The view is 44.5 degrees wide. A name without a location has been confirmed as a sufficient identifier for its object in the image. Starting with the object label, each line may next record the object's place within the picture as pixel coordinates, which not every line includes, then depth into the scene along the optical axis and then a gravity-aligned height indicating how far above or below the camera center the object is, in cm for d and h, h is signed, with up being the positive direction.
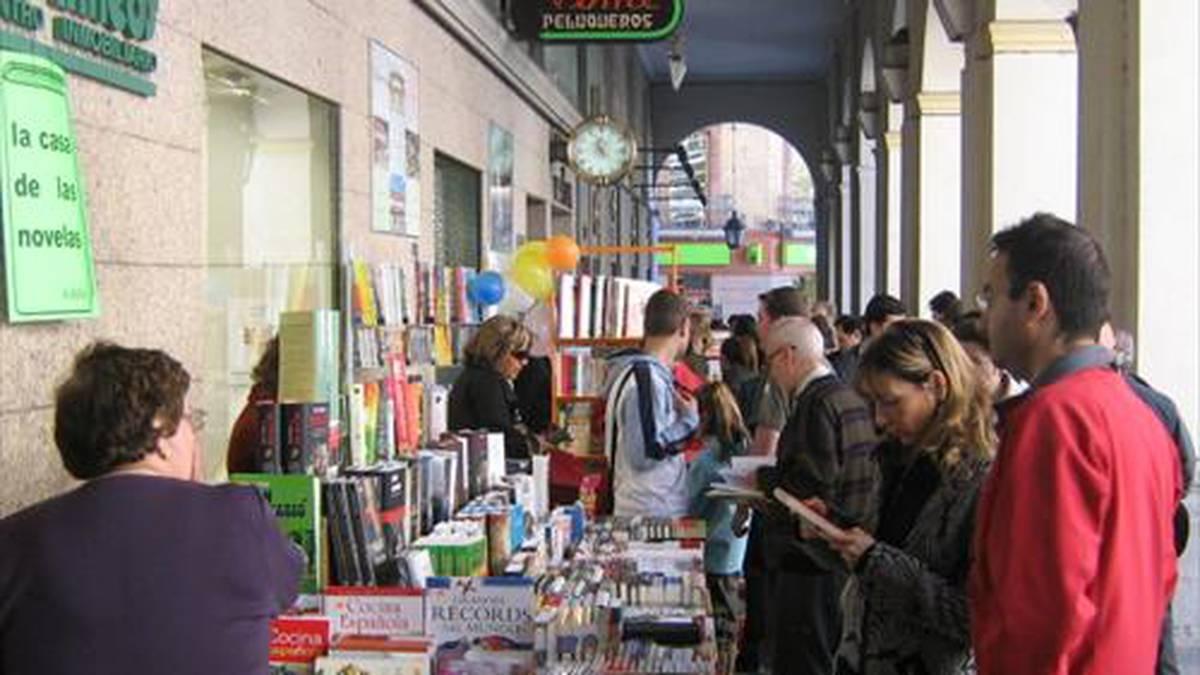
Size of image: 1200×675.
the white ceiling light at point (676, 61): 1495 +228
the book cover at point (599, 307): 855 -14
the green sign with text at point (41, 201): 313 +19
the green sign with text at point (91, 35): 325 +60
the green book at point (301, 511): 362 -56
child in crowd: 624 -96
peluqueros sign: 946 +173
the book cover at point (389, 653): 335 -85
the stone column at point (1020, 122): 827 +91
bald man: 488 -66
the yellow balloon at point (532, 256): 921 +17
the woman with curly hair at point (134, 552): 225 -42
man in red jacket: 250 -40
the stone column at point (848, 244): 2014 +52
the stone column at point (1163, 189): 576 +35
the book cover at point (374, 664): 332 -87
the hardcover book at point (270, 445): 373 -41
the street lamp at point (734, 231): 2684 +94
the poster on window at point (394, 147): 668 +66
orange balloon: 952 +19
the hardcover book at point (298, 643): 341 -84
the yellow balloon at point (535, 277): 916 +4
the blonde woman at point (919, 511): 307 -50
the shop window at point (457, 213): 859 +44
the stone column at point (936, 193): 1124 +67
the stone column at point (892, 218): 1459 +62
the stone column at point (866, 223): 1900 +75
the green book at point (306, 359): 399 -20
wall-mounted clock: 1285 +117
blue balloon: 853 -3
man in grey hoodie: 589 -57
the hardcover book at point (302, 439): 374 -40
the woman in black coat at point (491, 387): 710 -51
